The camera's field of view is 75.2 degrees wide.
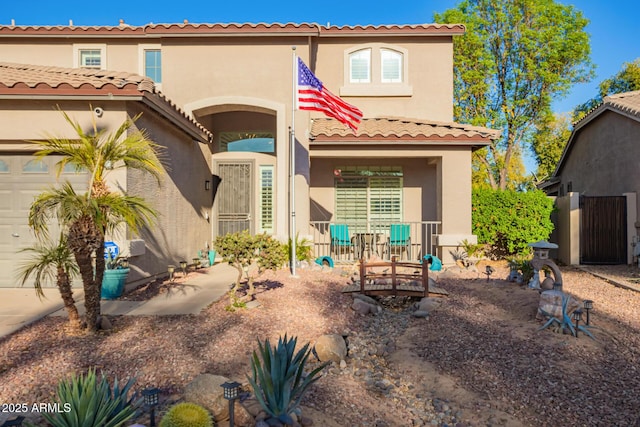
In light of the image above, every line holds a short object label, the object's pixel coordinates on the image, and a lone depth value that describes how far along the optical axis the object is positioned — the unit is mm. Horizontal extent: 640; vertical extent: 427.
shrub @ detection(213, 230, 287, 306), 5930
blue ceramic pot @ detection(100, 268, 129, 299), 6602
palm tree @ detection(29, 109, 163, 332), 4605
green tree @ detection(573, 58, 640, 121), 22172
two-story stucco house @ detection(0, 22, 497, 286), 7332
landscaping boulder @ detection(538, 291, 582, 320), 5309
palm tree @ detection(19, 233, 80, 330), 4809
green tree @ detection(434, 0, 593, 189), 18797
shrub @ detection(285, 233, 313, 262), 9906
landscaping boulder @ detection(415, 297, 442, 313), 6546
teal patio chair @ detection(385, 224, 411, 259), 10938
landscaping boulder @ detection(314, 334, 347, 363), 4633
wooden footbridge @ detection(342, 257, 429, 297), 7117
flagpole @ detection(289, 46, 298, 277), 8594
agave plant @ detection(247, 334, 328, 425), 2945
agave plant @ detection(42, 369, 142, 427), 2576
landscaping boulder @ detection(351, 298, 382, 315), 6465
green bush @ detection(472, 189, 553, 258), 11180
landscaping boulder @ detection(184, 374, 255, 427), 3131
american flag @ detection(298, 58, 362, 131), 8734
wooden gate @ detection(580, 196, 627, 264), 11672
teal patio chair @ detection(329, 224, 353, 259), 10977
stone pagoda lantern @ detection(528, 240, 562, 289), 5753
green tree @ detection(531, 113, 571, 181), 24811
